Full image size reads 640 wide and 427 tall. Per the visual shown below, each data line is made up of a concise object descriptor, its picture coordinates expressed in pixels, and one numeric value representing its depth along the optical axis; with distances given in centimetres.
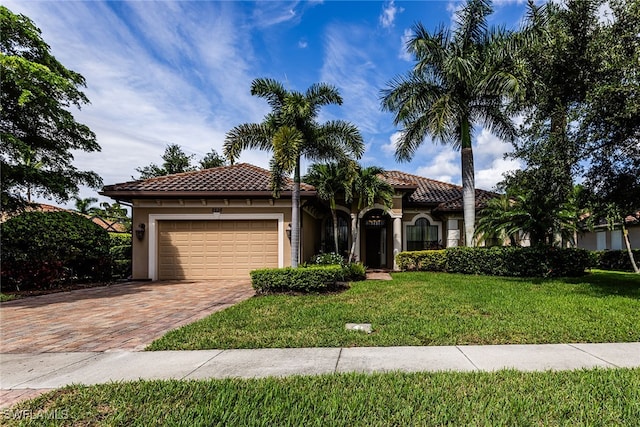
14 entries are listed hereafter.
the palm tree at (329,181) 1323
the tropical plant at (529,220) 1300
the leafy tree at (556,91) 827
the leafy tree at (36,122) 895
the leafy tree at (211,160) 3030
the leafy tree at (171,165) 2991
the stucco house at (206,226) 1266
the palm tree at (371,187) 1385
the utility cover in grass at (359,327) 553
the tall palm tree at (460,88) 1271
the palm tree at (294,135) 897
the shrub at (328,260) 1227
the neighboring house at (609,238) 1994
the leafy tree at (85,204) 2698
